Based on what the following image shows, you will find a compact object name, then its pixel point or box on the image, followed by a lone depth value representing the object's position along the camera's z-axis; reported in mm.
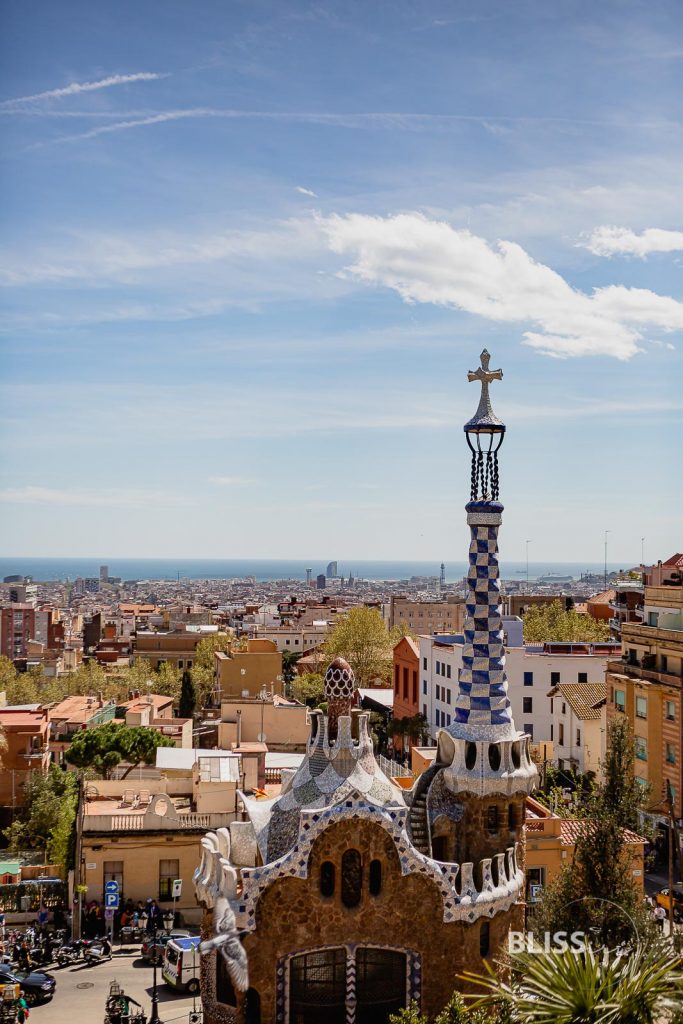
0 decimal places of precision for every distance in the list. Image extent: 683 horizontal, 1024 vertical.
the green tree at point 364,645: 73625
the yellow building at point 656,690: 39688
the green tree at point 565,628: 70812
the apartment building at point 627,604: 70950
